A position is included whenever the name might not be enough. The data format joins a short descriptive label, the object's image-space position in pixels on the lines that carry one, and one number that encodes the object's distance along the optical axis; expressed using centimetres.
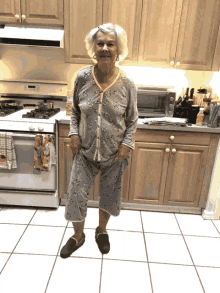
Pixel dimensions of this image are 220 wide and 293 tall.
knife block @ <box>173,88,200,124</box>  230
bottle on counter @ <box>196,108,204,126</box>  221
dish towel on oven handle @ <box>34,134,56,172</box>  210
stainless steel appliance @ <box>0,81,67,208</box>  214
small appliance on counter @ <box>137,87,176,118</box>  229
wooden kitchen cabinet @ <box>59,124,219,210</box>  222
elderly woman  145
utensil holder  216
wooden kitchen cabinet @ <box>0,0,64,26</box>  220
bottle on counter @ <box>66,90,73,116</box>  228
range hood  219
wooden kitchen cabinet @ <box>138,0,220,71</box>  215
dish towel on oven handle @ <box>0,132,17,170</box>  210
